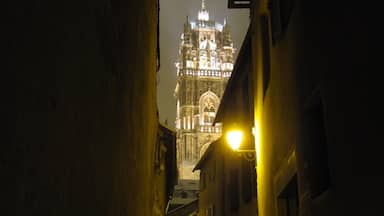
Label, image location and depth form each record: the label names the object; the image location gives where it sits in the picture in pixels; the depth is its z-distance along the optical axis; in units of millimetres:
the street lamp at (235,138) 9625
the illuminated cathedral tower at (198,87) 88750
